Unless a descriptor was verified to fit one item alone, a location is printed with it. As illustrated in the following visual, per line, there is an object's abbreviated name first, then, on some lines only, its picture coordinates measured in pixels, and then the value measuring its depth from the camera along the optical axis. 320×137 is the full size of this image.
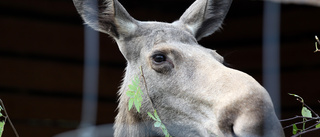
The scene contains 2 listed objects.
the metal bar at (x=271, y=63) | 8.03
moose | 6.98
